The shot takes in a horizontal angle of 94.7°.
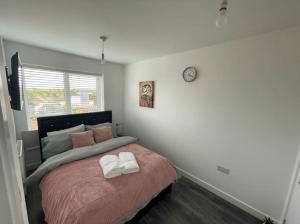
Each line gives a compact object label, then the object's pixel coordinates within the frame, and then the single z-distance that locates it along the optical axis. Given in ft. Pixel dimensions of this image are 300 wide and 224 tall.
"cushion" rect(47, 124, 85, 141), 7.85
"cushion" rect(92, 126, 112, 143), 8.97
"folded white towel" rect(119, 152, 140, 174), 5.89
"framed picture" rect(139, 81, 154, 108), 10.29
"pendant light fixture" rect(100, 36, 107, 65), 6.32
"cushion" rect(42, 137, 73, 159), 7.44
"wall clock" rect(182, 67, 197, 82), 7.75
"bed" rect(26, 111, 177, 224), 4.35
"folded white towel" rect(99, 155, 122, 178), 5.59
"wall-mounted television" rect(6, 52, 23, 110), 4.50
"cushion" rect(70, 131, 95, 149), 8.00
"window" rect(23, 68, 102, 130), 8.38
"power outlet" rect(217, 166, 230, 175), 6.99
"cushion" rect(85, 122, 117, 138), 9.46
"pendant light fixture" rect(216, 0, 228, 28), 3.16
